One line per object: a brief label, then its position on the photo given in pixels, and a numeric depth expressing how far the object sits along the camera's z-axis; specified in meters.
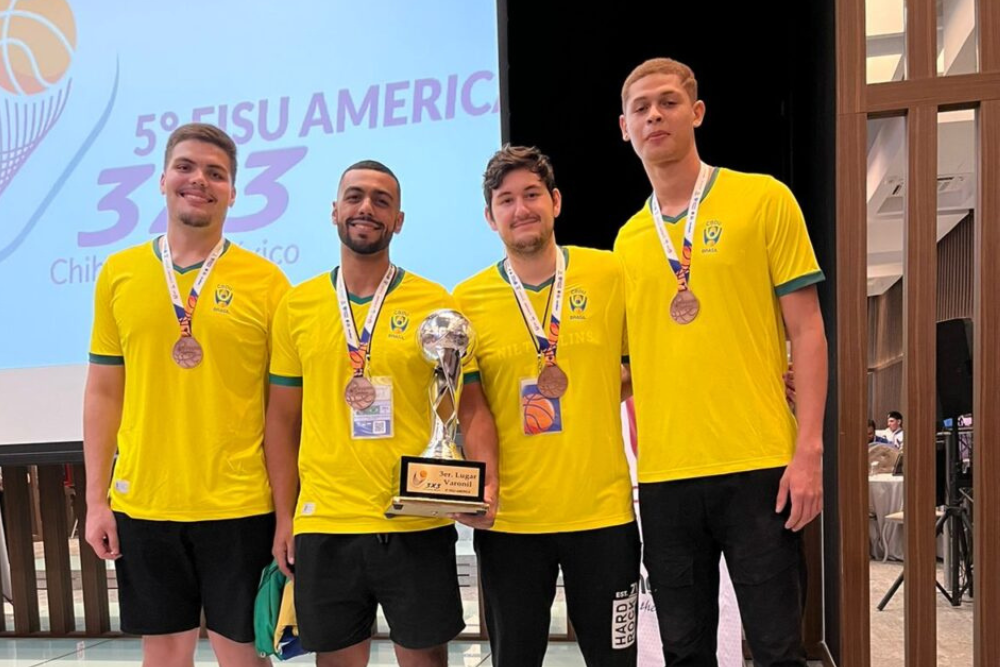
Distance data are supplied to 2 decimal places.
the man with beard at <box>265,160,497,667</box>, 2.05
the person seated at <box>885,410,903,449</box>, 8.88
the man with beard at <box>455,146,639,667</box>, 2.00
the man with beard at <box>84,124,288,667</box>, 2.19
